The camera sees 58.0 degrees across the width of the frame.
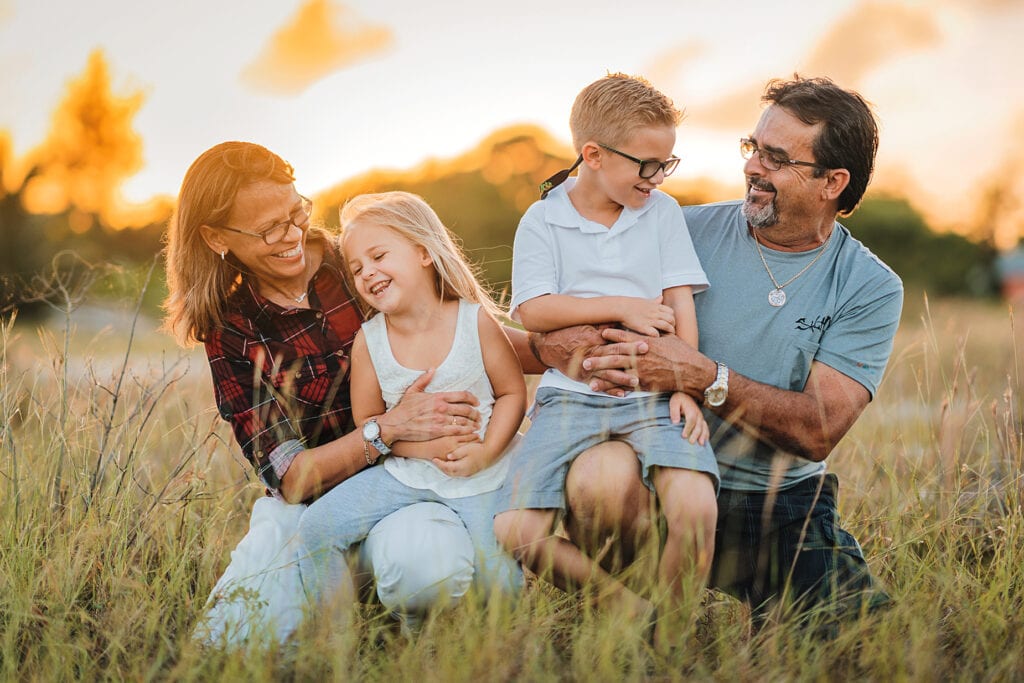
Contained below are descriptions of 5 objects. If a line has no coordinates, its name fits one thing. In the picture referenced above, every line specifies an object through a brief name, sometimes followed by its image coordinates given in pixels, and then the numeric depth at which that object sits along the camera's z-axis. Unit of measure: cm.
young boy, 302
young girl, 321
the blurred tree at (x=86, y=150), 2678
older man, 314
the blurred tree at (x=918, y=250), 3044
